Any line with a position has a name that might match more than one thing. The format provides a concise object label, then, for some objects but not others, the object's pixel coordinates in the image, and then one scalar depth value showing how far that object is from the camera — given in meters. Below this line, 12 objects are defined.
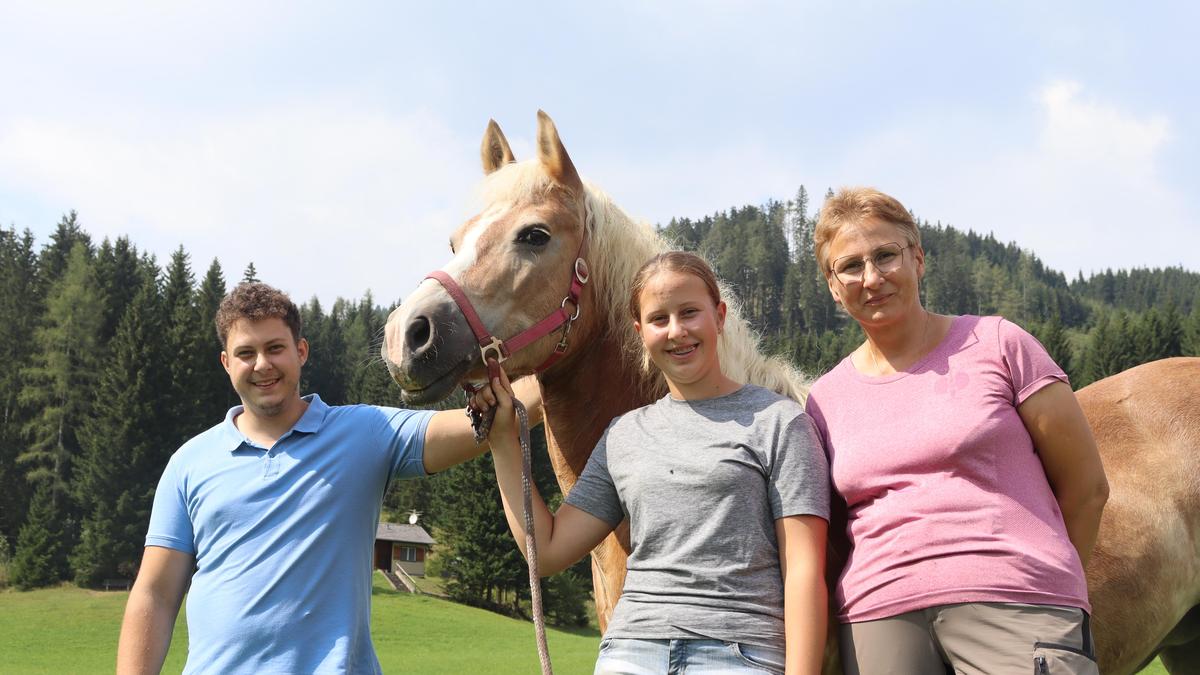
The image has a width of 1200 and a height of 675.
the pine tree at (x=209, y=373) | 51.66
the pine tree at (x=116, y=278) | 54.06
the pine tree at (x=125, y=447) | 43.97
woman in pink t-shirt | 2.26
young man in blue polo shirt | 2.81
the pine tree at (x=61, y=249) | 57.00
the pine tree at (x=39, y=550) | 41.12
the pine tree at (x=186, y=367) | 51.06
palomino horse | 3.07
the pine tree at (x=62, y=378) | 49.06
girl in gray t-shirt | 2.23
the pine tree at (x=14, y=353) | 48.34
